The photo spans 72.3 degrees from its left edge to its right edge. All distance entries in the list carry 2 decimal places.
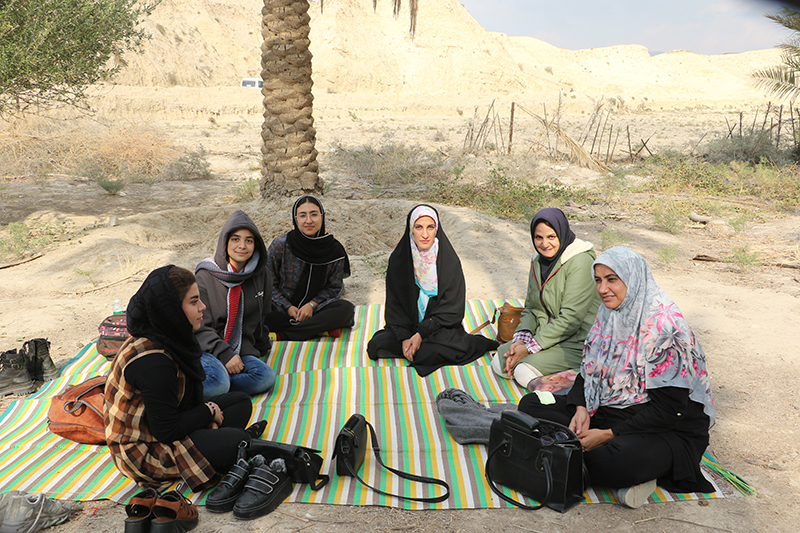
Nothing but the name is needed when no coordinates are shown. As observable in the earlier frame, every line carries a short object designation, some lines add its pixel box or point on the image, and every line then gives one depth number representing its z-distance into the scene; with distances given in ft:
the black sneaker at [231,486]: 7.40
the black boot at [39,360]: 11.19
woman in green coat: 10.91
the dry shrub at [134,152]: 37.32
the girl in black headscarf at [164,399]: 6.91
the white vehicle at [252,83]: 92.12
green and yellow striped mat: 7.93
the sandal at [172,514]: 6.66
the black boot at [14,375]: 10.84
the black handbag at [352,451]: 8.02
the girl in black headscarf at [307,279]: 13.52
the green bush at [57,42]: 20.75
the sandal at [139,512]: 6.54
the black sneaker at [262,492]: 7.29
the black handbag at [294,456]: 7.82
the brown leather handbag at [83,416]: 8.80
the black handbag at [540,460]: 7.34
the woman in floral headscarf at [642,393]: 7.45
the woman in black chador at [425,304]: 12.06
